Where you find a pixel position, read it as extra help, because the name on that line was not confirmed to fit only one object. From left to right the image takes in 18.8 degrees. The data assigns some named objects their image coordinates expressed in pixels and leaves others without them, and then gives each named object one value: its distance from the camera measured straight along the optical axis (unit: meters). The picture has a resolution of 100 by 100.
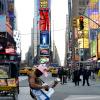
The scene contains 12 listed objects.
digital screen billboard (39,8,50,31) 83.77
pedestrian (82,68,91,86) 26.15
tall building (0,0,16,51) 29.30
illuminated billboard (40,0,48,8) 82.51
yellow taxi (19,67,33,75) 58.43
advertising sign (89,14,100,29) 52.10
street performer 6.95
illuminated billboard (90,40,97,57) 55.46
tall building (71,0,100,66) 54.76
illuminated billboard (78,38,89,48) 57.13
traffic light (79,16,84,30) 22.95
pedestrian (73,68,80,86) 26.64
